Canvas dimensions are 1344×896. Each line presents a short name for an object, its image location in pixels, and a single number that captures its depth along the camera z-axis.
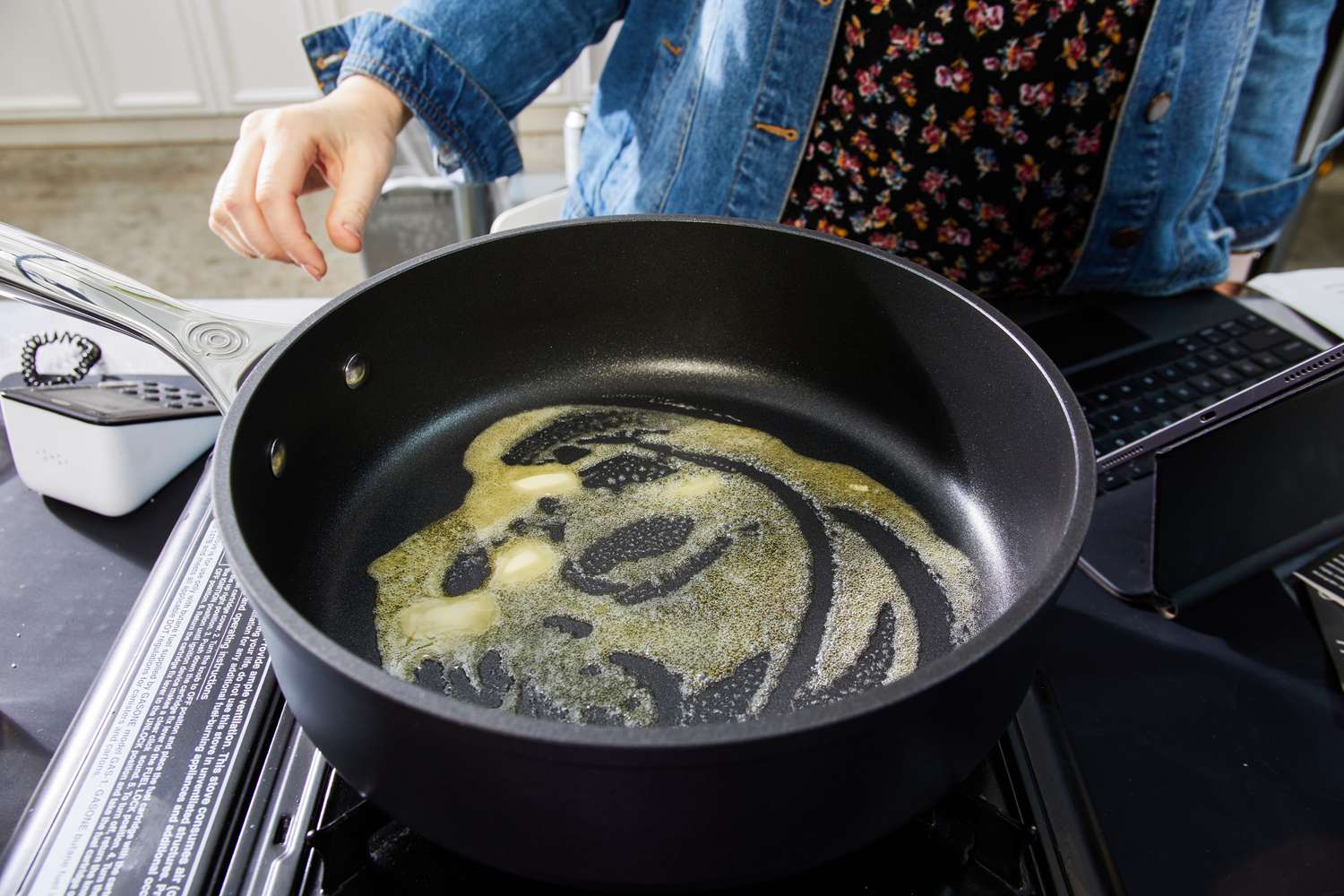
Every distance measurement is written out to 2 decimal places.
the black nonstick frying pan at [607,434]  0.31
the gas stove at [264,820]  0.40
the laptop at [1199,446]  0.52
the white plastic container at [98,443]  0.59
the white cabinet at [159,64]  2.43
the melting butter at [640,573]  0.48
